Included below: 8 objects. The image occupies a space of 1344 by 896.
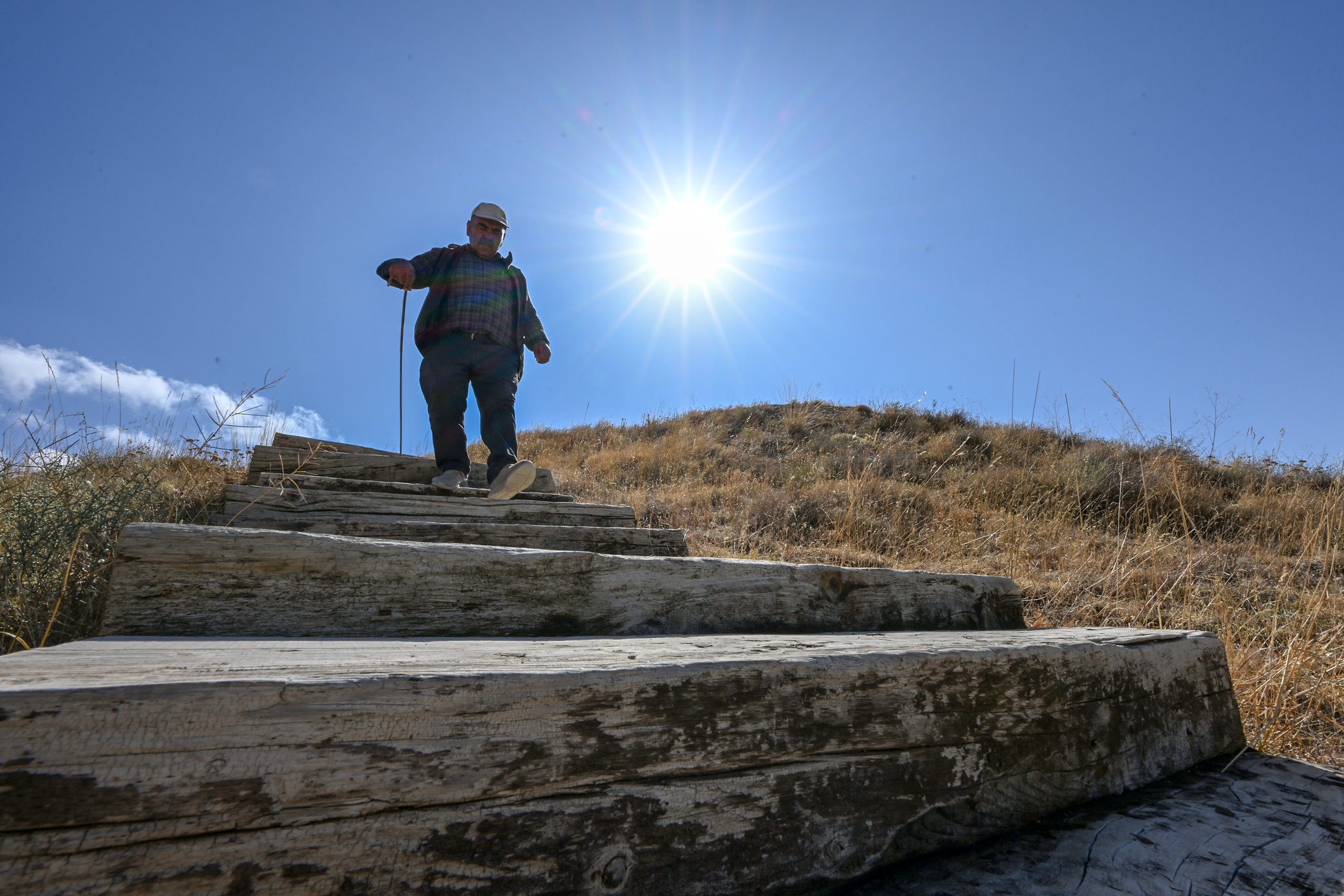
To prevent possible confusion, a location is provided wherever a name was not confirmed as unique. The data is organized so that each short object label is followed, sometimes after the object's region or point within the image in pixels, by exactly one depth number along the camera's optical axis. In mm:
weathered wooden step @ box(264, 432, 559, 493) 3547
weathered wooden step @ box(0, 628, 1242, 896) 657
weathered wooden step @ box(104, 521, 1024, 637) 1272
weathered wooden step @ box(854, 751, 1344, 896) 1018
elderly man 3779
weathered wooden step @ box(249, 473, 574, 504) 2939
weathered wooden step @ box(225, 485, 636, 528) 2570
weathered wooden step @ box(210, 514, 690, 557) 2359
